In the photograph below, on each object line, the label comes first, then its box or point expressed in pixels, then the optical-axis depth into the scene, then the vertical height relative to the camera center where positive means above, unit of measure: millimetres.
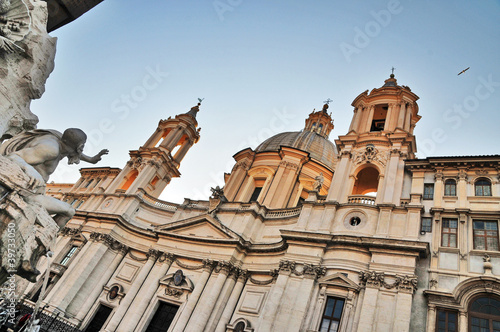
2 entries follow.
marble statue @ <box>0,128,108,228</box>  4859 +1957
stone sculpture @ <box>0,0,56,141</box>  5148 +2920
